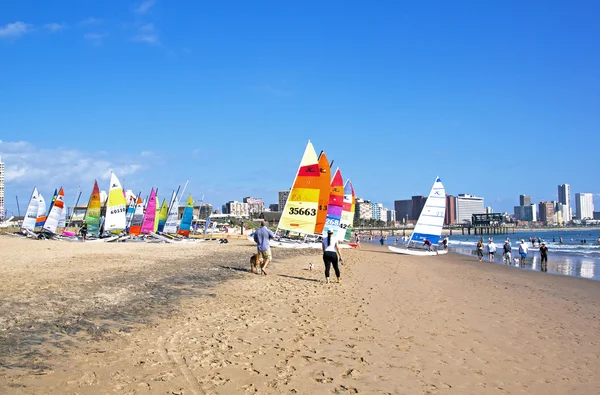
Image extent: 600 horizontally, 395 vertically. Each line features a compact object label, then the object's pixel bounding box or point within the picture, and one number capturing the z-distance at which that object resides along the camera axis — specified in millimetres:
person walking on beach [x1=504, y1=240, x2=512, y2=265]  28922
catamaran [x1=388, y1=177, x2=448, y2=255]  31594
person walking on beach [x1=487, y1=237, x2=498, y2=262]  30789
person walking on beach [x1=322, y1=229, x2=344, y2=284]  13578
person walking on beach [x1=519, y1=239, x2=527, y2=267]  28197
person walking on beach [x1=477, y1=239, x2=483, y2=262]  31025
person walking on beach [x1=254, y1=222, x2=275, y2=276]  14484
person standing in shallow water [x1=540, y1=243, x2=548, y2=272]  26484
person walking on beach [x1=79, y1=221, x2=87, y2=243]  34516
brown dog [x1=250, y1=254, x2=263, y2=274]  15519
